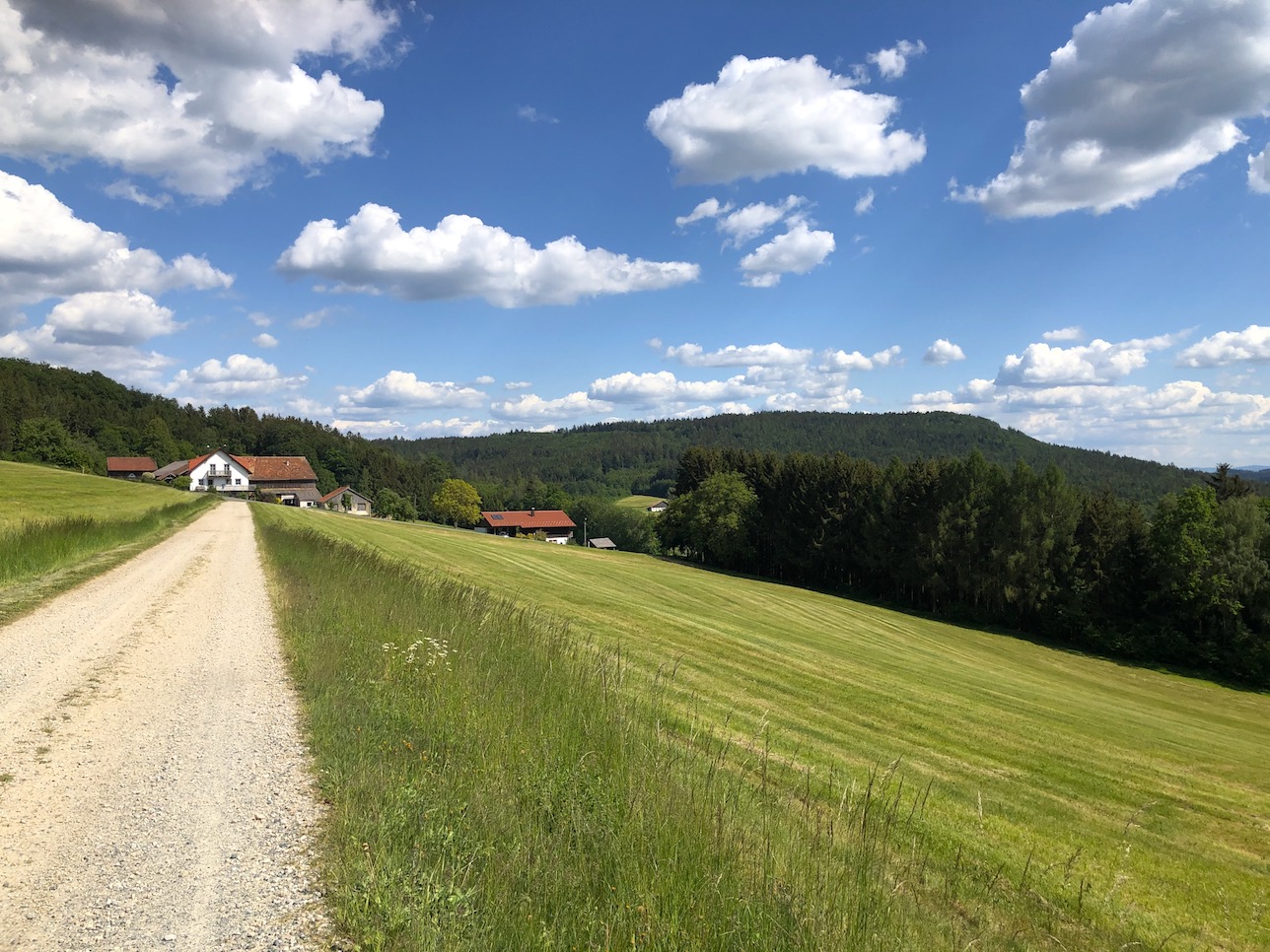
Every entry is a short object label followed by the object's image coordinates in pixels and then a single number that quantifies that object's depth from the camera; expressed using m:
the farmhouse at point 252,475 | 105.25
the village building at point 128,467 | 121.50
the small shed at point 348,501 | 136.25
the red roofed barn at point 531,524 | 153.75
